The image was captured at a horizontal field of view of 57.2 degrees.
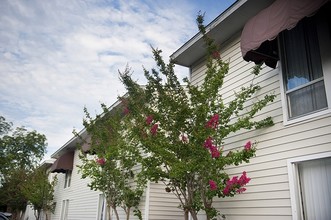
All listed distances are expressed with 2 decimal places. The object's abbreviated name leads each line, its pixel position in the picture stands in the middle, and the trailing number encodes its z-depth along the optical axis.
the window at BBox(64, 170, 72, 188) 22.80
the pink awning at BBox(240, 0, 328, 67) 5.48
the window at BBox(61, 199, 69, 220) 21.38
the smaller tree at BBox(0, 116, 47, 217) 33.19
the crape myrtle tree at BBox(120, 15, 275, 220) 6.46
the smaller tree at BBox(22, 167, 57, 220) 23.20
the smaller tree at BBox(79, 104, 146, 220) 11.11
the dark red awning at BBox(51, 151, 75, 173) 21.21
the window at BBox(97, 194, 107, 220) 14.82
